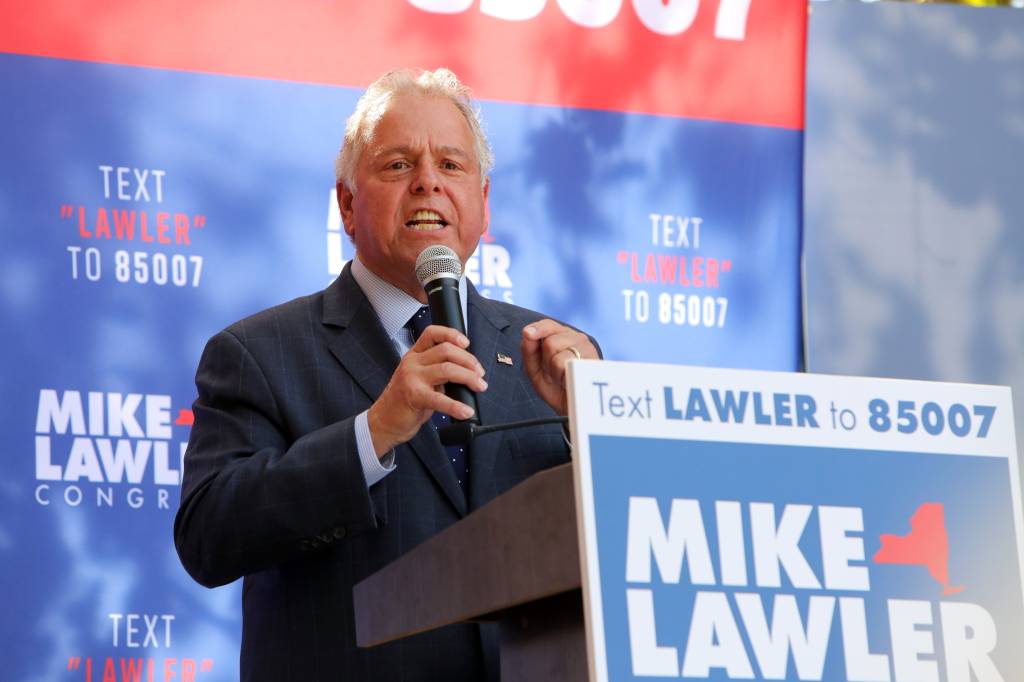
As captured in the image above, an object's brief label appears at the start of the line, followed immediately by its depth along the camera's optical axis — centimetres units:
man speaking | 334
